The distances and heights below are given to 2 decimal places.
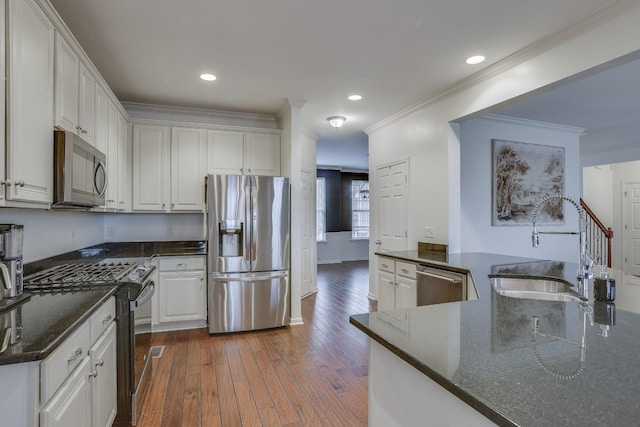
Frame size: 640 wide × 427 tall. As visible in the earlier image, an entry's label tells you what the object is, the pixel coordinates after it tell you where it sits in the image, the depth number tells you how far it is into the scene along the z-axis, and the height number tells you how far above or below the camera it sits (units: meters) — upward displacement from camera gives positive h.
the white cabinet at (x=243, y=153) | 4.09 +0.79
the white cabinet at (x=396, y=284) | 3.32 -0.72
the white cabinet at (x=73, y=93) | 1.91 +0.79
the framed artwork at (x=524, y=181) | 4.31 +0.48
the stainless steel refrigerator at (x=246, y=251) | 3.65 -0.39
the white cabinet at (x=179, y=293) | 3.62 -0.84
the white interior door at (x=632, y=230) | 6.75 -0.26
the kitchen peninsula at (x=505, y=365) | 0.69 -0.39
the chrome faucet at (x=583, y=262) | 1.72 -0.23
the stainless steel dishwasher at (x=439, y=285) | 2.67 -0.59
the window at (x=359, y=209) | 9.41 +0.21
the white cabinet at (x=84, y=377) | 1.15 -0.66
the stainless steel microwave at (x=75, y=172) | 1.83 +0.27
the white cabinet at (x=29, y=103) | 1.44 +0.53
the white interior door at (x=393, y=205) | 4.25 +0.15
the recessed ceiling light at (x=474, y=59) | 2.77 +1.32
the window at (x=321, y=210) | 8.89 +0.17
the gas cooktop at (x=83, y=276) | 1.80 -0.37
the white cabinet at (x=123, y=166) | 3.41 +0.53
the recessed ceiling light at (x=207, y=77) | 3.18 +1.34
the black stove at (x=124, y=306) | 1.87 -0.54
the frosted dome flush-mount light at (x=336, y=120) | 4.50 +1.29
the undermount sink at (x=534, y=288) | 1.93 -0.45
